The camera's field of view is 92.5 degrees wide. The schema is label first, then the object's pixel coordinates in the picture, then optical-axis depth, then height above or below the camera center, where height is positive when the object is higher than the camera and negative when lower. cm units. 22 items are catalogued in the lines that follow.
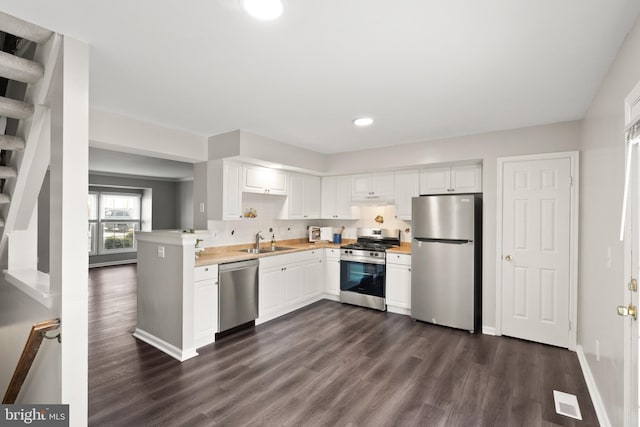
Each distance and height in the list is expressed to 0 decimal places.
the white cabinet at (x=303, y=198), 488 +27
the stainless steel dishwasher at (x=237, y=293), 346 -95
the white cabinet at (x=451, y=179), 402 +48
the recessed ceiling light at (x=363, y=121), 320 +100
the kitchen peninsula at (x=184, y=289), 306 -85
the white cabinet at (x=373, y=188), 476 +42
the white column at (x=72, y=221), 165 -5
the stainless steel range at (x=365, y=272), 450 -88
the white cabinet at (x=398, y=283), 430 -99
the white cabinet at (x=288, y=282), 398 -99
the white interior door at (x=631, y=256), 153 -21
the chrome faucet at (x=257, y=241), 454 -41
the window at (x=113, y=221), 798 -24
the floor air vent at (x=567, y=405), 220 -143
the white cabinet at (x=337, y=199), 520 +26
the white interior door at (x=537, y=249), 327 -38
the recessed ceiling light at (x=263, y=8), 144 +99
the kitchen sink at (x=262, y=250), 433 -54
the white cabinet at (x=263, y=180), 413 +47
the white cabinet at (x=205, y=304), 319 -98
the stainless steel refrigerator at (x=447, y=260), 373 -58
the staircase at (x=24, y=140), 176 +49
